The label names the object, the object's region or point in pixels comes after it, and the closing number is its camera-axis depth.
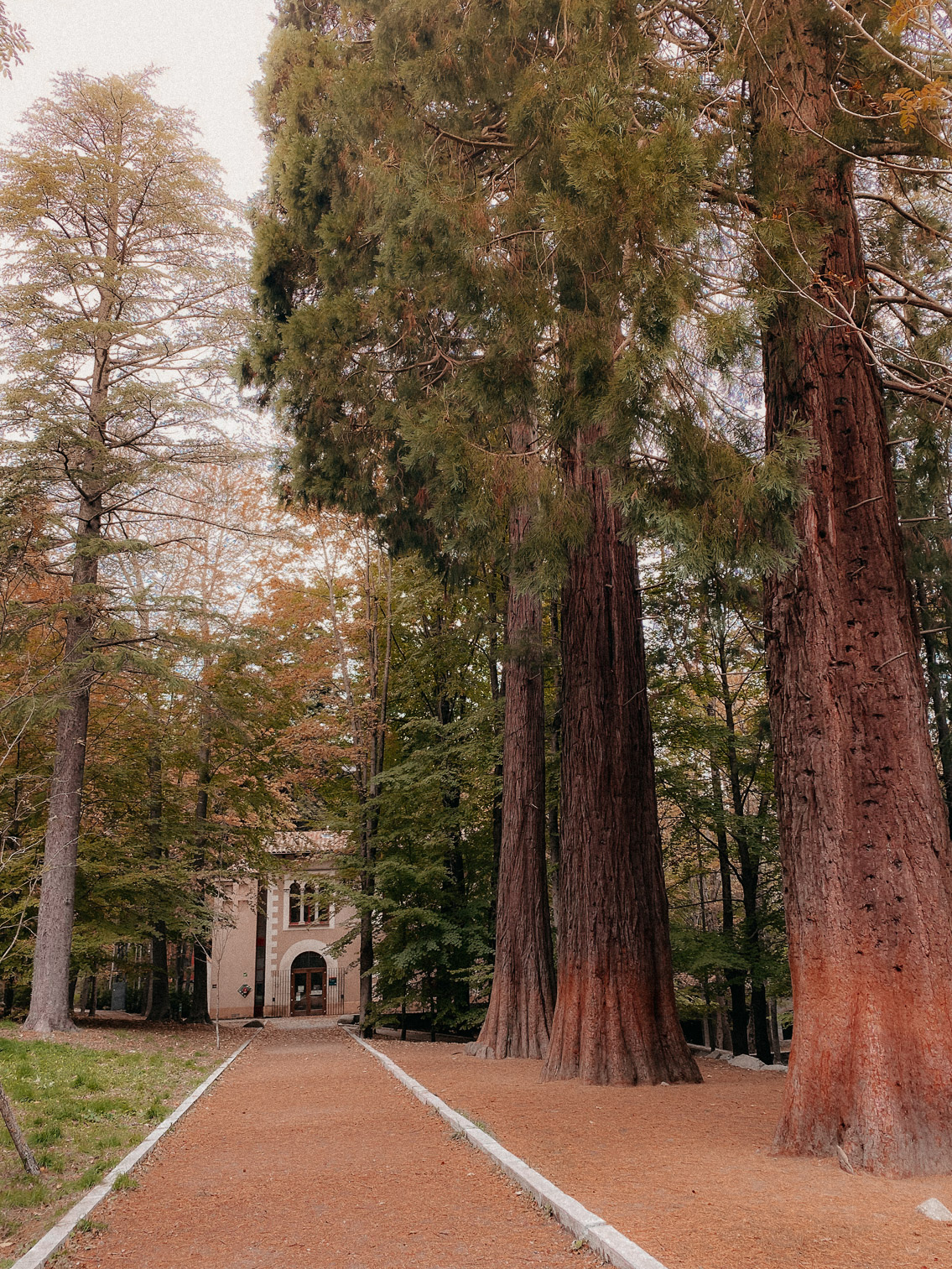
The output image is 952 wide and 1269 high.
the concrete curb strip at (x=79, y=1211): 3.53
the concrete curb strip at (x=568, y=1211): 3.36
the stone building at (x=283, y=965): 32.03
